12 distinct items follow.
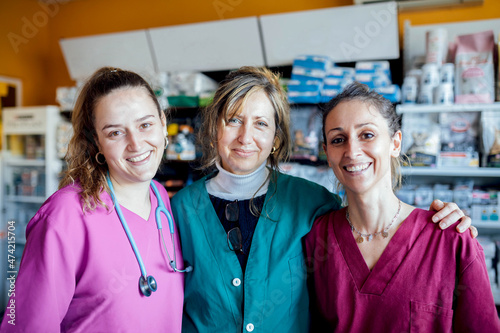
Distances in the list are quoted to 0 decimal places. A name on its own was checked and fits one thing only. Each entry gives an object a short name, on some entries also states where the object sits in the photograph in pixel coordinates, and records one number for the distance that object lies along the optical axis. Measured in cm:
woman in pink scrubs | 115
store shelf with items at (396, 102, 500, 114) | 274
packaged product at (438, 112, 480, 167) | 285
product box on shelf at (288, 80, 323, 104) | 308
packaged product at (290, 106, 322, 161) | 315
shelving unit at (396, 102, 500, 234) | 277
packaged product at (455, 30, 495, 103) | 279
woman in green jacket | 144
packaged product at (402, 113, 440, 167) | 289
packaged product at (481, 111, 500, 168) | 277
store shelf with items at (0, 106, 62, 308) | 411
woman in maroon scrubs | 124
